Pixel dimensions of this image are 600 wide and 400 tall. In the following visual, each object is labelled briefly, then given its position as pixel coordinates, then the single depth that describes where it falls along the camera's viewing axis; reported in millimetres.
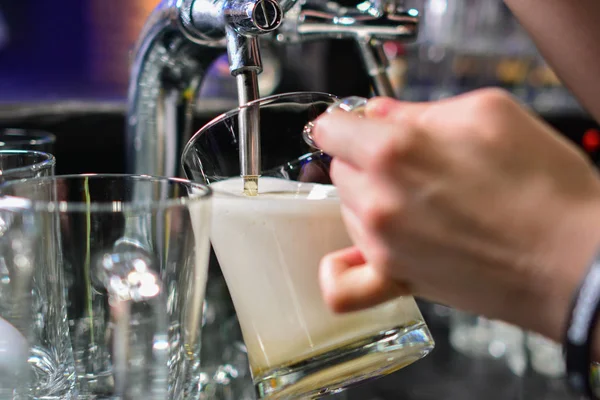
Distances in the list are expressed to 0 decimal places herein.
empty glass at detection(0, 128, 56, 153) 597
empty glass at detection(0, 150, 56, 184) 417
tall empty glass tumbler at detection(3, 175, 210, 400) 314
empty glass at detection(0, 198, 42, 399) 327
